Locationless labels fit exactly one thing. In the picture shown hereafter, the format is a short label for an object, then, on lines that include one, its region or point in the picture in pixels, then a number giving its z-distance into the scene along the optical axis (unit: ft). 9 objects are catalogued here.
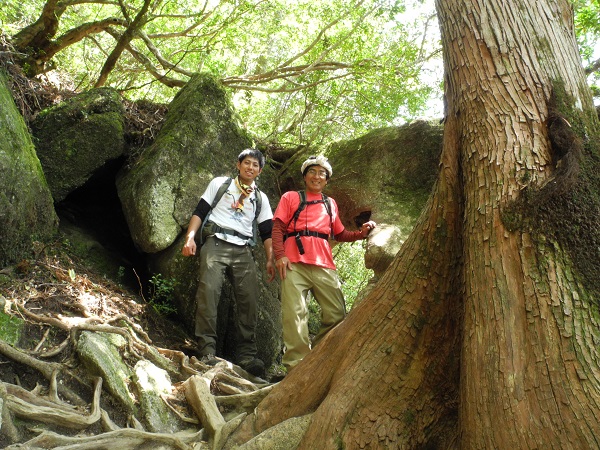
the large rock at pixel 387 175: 23.50
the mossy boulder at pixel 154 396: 14.14
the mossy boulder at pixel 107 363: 14.58
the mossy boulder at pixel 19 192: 18.69
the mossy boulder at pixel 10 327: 15.15
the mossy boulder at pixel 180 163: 23.39
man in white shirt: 19.99
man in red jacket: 18.24
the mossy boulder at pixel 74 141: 23.68
